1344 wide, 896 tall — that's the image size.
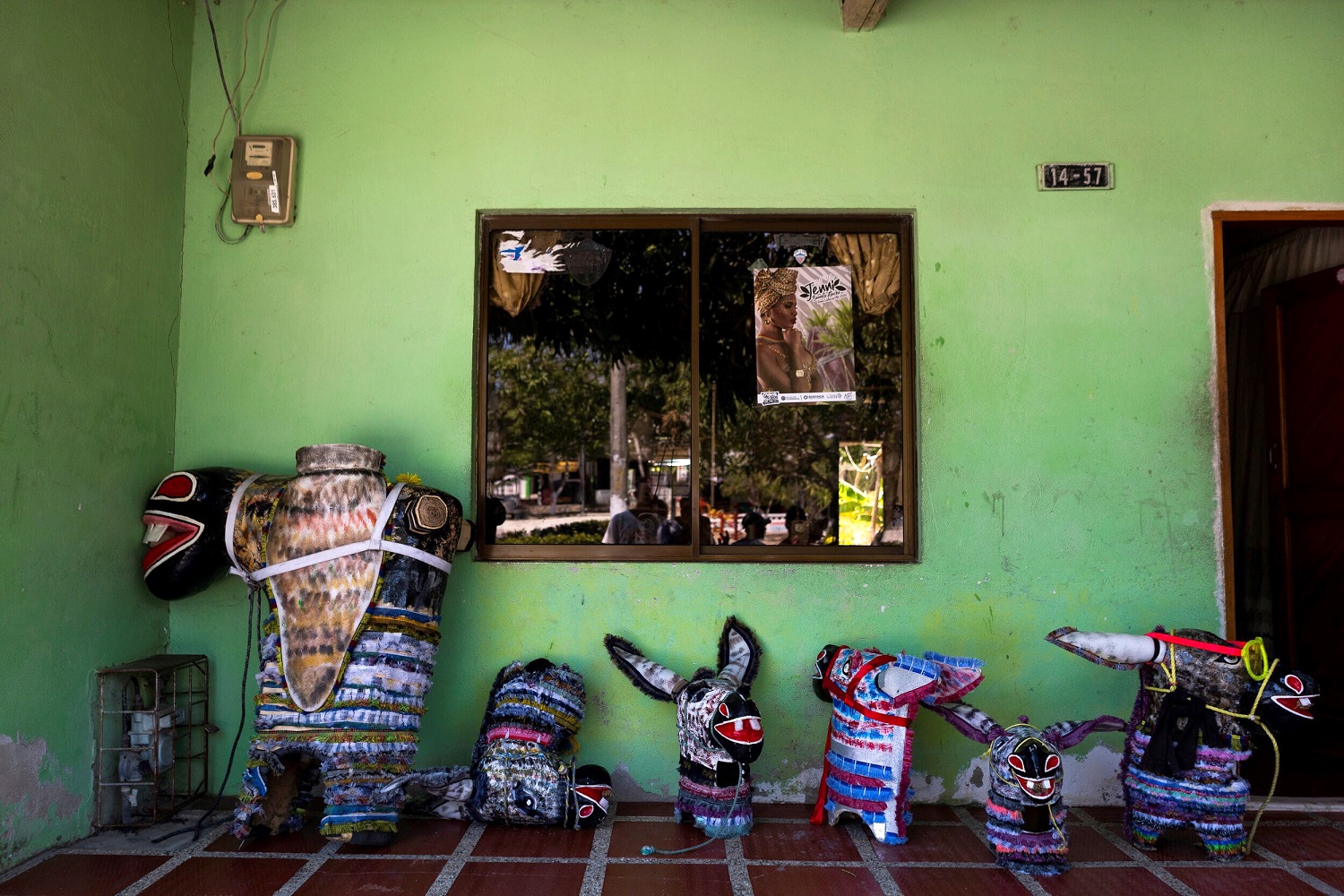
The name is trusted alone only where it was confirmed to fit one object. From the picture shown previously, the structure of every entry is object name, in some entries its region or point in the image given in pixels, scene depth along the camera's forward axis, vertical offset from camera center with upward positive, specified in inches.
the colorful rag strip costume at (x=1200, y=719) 113.6 -29.6
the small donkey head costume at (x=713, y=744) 117.2 -34.4
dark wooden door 169.5 +2.3
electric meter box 140.6 +49.0
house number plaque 141.1 +50.5
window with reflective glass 145.5 +18.7
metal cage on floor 121.3 -36.7
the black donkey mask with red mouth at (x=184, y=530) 123.4 -6.3
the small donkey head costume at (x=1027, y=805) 109.7 -39.7
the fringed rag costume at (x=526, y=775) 122.2 -40.5
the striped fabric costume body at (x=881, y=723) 118.6 -32.1
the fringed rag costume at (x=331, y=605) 115.6 -15.9
